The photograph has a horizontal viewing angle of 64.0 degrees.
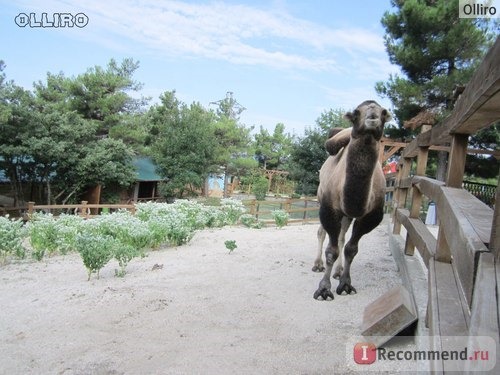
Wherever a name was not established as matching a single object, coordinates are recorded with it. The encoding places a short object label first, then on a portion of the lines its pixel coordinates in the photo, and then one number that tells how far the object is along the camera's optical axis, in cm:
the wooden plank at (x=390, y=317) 237
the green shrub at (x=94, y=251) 489
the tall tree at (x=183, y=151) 2281
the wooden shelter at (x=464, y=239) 109
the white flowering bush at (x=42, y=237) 698
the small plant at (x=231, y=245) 606
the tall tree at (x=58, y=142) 1576
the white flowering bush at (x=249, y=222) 1130
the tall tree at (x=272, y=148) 4381
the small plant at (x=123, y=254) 510
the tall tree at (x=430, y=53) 1175
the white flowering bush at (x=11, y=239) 663
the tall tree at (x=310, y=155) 2173
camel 298
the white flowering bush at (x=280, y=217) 1112
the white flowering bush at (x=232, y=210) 1165
